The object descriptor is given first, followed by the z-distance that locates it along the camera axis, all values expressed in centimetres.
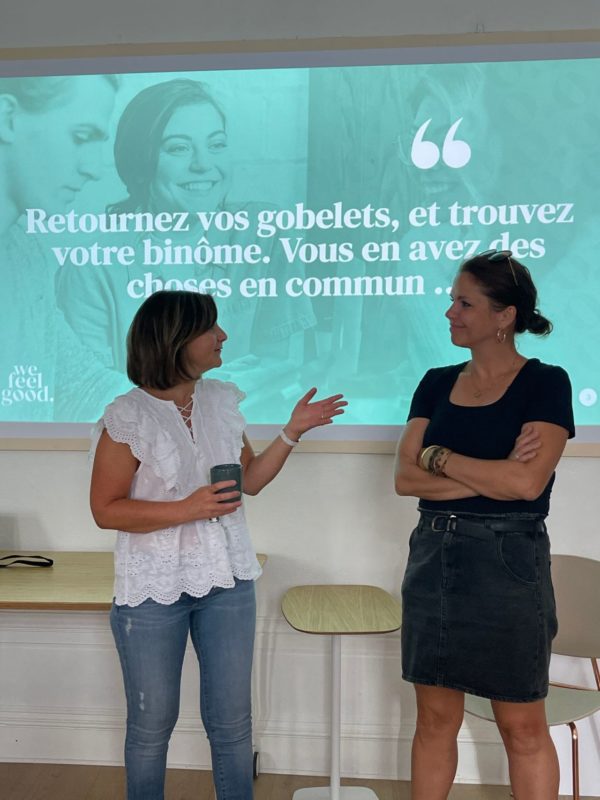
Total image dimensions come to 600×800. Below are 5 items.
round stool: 235
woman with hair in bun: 191
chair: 236
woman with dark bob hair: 183
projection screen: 278
